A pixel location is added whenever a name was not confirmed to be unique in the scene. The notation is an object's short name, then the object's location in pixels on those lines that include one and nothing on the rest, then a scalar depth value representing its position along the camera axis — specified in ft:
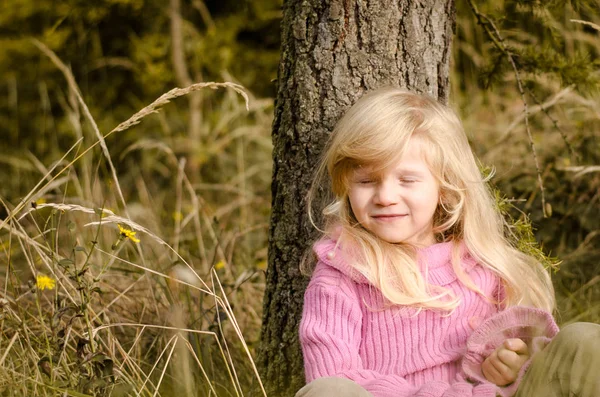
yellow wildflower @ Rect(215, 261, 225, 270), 10.09
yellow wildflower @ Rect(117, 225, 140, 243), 6.78
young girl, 6.72
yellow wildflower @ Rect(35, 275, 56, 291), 7.19
